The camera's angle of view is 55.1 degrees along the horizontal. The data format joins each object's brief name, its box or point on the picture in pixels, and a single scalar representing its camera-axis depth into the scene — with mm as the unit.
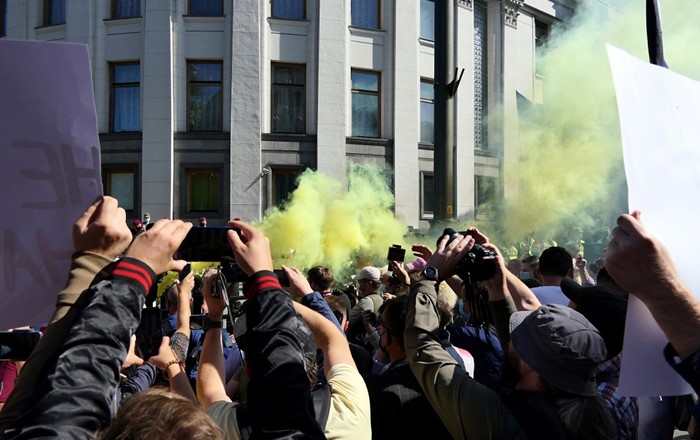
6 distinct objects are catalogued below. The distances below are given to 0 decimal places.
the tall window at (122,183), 20703
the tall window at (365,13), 21875
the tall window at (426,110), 22844
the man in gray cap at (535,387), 2348
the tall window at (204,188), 20734
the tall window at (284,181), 20984
